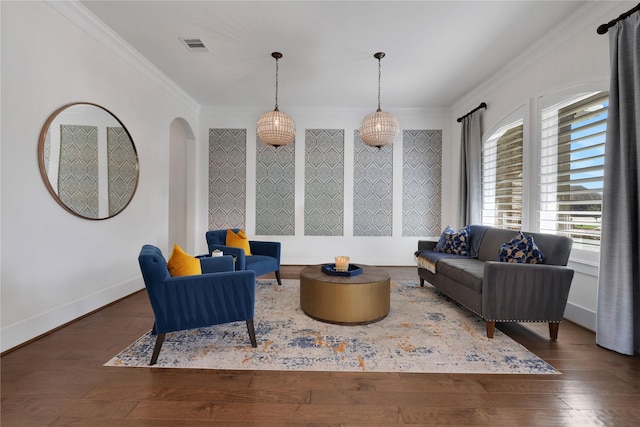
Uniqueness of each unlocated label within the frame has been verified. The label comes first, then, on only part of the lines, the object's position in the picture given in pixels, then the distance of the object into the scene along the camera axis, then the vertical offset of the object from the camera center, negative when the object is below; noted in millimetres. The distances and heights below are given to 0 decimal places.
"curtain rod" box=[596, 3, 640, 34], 2324 +1644
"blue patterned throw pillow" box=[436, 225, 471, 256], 4059 -449
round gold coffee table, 2801 -885
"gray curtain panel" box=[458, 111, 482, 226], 4719 +674
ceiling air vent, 3367 +1964
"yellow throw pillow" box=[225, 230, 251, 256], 4168 -481
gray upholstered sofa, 2545 -695
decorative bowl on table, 3061 -671
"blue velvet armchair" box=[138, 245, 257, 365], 2117 -689
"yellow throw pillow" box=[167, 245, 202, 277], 2314 -468
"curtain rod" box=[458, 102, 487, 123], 4535 +1677
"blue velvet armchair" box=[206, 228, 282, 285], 3662 -650
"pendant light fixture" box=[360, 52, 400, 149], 3867 +1106
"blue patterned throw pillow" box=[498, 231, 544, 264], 2797 -396
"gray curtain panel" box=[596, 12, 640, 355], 2299 +66
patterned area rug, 2121 -1141
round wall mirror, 2674 +476
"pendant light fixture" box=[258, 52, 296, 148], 3934 +1115
